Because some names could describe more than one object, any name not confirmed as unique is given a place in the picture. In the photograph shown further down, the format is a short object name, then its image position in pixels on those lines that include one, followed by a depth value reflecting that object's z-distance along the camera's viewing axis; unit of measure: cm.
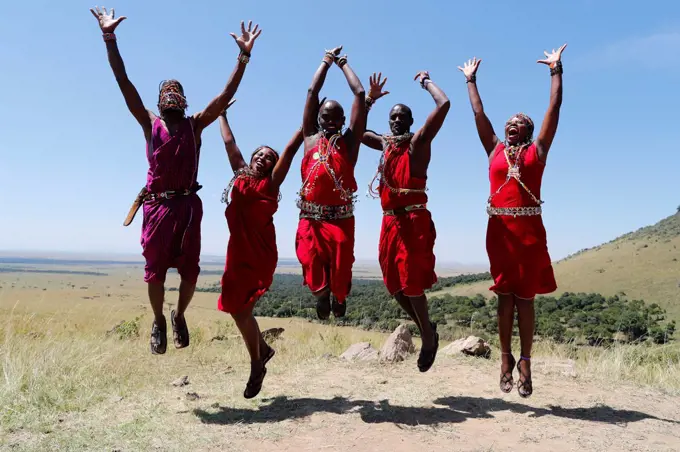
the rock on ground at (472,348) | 922
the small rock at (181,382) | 718
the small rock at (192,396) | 648
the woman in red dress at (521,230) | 571
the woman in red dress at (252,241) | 570
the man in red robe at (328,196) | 570
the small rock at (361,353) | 881
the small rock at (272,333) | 1196
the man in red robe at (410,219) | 593
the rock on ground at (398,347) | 864
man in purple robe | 563
